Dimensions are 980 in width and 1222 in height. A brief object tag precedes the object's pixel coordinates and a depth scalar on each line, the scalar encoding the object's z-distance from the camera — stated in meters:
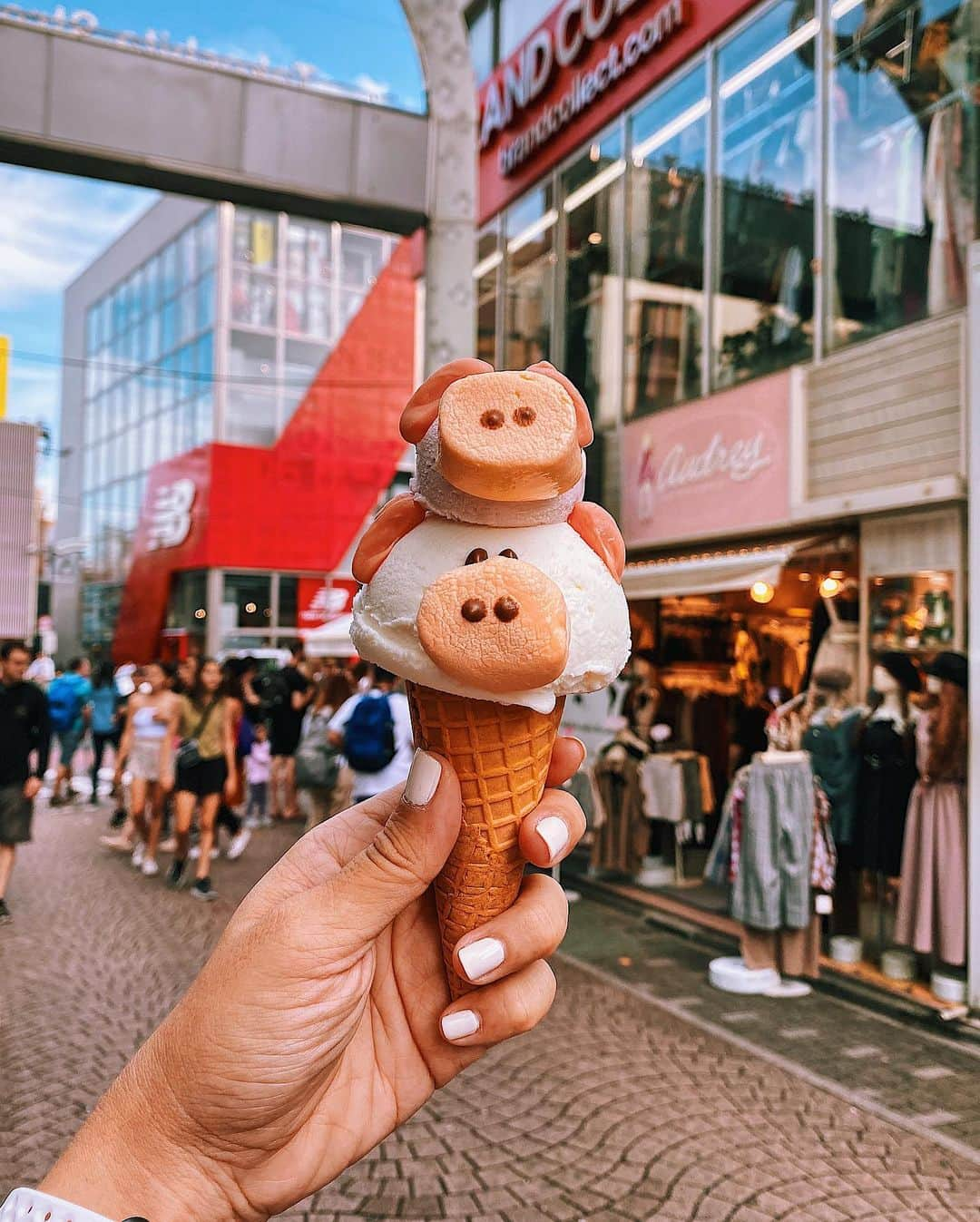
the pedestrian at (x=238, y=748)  9.39
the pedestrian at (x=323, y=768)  8.50
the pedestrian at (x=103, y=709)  13.77
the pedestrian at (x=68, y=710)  13.20
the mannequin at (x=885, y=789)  6.18
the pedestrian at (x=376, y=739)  6.92
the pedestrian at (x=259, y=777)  11.80
